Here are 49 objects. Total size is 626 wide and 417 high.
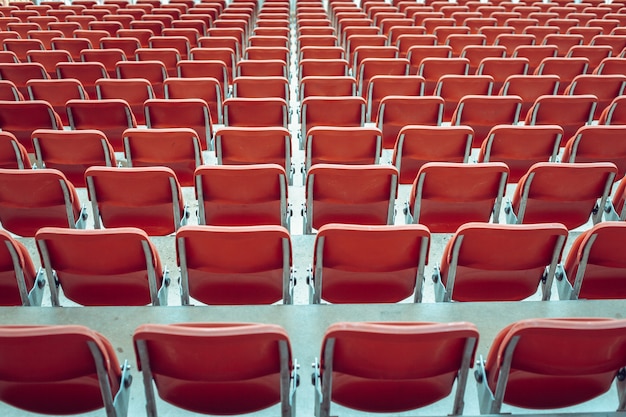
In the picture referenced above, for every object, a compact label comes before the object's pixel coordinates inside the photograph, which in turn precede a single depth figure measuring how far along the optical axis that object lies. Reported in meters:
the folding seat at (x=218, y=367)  1.42
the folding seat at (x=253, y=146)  3.19
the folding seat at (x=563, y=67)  4.98
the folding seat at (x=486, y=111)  3.80
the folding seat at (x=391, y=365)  1.43
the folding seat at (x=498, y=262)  2.07
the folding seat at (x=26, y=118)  3.75
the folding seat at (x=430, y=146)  3.21
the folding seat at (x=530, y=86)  4.38
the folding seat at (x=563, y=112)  3.80
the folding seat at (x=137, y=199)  2.60
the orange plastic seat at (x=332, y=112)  3.83
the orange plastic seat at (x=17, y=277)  2.09
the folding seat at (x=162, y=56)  5.47
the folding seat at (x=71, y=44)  5.97
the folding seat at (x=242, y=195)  2.61
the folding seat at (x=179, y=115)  3.79
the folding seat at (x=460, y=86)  4.36
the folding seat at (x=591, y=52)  5.54
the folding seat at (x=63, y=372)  1.43
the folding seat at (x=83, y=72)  4.81
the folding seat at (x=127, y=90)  4.23
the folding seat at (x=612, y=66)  4.96
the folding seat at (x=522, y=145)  3.21
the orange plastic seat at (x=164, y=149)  3.15
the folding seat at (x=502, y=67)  4.96
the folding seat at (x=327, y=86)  4.32
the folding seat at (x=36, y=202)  2.57
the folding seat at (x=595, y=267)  2.13
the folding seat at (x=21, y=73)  4.72
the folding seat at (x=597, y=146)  3.20
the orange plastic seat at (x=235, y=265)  2.00
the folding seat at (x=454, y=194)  2.64
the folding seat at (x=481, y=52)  5.47
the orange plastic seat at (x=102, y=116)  3.76
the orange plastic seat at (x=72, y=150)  3.11
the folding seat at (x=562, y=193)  2.63
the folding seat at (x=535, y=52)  5.55
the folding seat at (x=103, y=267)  2.00
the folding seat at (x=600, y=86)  4.36
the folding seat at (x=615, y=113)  3.83
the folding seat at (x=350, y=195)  2.61
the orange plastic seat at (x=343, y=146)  3.22
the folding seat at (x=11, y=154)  3.16
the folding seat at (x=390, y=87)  4.39
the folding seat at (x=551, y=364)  1.48
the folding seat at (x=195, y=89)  4.28
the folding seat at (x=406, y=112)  3.83
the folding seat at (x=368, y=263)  2.01
